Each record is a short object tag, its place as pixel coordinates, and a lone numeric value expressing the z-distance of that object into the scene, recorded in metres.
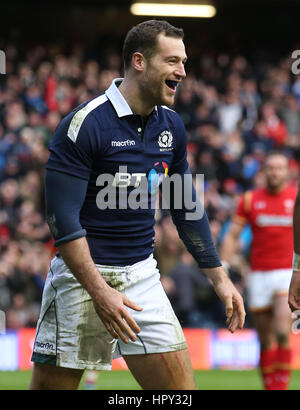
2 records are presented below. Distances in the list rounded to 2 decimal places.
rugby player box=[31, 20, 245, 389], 9.29
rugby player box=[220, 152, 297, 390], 18.86
